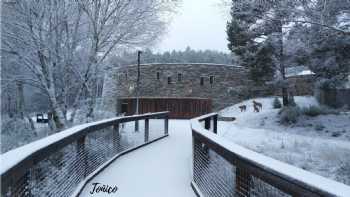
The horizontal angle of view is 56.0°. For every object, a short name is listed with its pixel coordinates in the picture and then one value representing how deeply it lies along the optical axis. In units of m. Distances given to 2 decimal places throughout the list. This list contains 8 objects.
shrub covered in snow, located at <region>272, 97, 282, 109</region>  23.83
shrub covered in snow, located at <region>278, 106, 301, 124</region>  18.83
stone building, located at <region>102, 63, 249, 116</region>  30.98
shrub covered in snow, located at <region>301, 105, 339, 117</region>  19.38
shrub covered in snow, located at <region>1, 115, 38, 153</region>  10.51
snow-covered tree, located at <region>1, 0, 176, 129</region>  9.88
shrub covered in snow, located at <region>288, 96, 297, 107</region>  22.31
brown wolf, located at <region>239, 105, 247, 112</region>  26.66
